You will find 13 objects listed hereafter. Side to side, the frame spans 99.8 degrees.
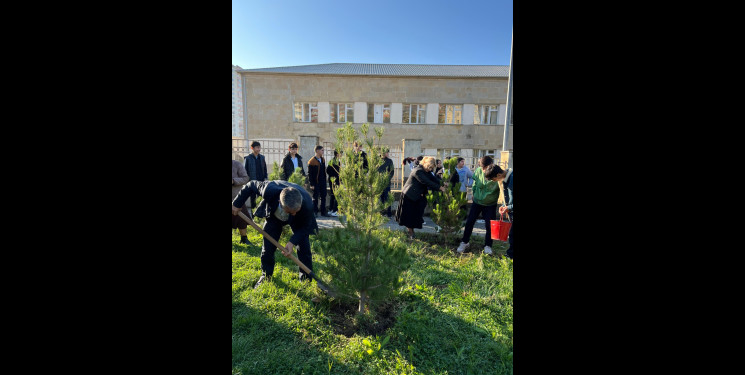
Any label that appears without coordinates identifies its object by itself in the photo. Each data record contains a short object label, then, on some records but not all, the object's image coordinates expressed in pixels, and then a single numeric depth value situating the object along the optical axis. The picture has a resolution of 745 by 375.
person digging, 3.77
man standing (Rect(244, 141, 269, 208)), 6.80
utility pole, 8.69
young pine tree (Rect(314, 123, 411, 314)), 3.12
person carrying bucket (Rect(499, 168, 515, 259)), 4.63
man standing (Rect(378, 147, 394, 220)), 7.44
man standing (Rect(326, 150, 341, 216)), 7.98
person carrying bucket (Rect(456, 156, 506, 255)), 4.81
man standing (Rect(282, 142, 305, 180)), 7.38
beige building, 18.95
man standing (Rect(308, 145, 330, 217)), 7.71
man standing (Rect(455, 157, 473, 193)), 7.84
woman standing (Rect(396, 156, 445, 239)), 5.77
